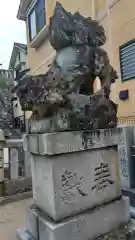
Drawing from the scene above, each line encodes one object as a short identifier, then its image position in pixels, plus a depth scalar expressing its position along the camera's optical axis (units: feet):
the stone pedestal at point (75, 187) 7.65
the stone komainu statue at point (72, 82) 7.84
